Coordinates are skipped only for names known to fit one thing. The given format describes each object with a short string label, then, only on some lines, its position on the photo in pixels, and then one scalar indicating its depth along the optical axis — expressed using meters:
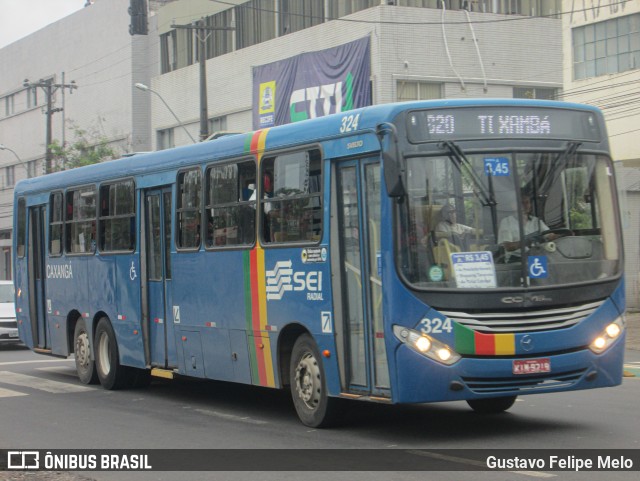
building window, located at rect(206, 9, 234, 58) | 47.88
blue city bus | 10.06
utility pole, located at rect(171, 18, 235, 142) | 33.19
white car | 25.75
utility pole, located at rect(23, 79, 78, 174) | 48.88
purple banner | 37.38
